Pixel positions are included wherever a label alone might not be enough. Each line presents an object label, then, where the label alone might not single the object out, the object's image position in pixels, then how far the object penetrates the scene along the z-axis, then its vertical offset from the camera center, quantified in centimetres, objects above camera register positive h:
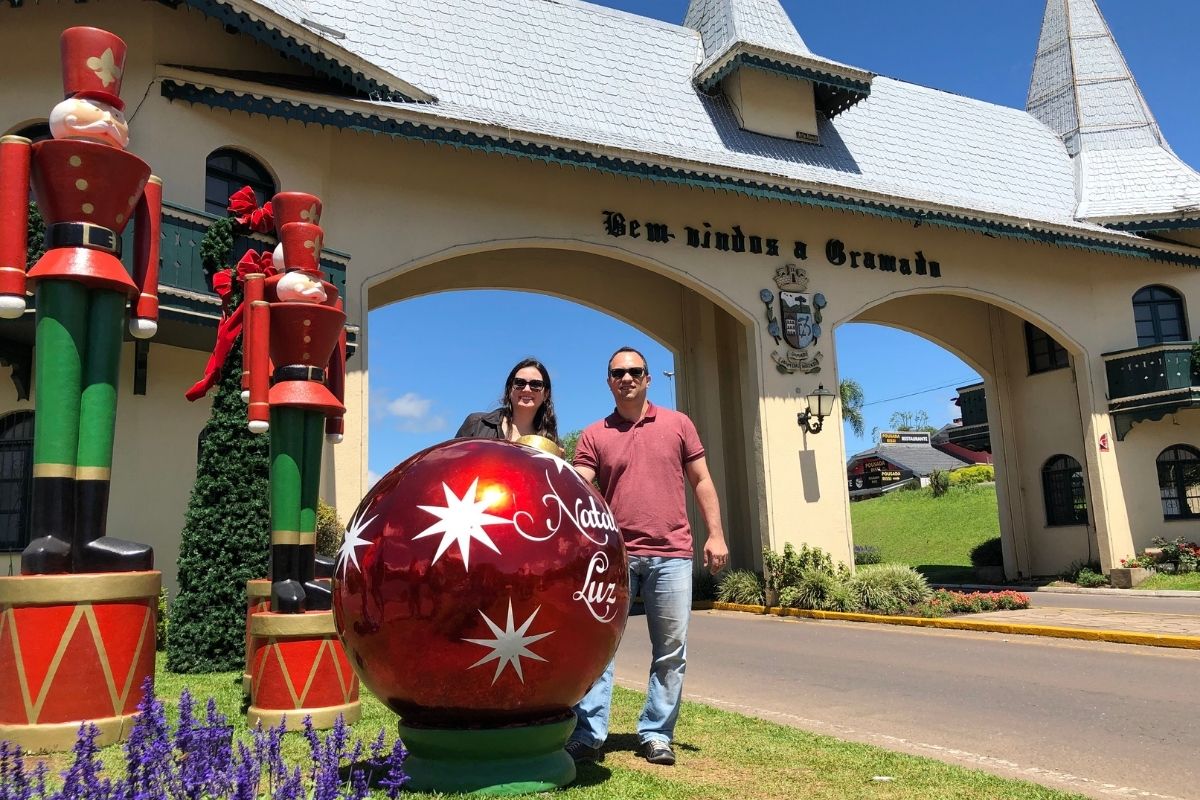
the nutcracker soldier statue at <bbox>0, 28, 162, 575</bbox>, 475 +143
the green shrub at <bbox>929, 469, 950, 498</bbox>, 4319 +205
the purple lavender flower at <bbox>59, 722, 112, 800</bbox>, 260 -63
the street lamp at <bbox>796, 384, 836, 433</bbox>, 1714 +229
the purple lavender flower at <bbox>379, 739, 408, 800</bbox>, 304 -77
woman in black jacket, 511 +76
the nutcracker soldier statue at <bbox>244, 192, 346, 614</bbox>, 587 +103
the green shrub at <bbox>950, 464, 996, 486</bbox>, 4450 +247
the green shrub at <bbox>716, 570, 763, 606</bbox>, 1689 -103
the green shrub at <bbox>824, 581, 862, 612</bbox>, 1493 -114
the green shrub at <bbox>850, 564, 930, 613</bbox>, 1457 -97
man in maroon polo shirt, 466 +10
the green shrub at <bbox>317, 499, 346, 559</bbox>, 1140 +23
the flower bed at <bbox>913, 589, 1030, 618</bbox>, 1423 -126
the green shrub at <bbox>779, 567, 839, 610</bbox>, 1549 -101
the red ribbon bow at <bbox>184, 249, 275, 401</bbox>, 679 +169
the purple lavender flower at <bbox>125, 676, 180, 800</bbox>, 279 -65
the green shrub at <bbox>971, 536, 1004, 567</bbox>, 2358 -78
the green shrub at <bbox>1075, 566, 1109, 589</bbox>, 1989 -128
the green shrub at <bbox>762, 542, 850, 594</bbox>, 1616 -59
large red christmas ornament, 357 -24
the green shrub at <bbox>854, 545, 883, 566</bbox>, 2536 -78
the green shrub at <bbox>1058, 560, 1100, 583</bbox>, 2055 -110
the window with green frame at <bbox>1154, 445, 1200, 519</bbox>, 2061 +82
